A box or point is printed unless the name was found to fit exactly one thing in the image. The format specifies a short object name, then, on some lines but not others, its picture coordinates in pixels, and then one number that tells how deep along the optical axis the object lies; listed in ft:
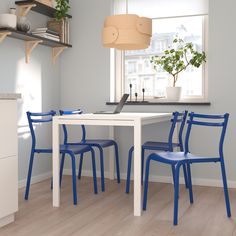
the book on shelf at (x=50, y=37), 13.16
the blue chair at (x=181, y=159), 9.14
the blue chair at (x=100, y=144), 12.65
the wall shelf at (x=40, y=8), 12.70
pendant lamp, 10.35
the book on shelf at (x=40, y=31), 13.07
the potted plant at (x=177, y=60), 13.33
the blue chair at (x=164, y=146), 11.41
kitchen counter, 8.51
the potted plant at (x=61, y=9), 14.11
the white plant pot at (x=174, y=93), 13.71
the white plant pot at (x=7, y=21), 11.37
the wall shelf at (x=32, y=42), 11.50
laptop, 12.28
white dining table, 9.87
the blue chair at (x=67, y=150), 10.82
